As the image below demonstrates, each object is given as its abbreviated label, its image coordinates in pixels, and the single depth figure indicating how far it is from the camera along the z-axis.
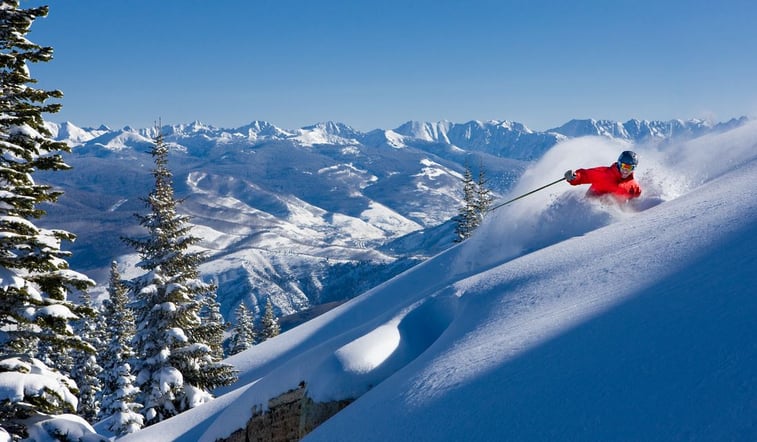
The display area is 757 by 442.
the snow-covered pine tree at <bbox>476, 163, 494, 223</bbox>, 41.91
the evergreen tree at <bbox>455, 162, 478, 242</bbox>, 41.70
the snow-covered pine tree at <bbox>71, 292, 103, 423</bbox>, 30.56
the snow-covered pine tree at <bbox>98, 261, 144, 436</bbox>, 20.39
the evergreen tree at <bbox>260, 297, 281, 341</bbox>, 44.56
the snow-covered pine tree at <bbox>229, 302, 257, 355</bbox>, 41.69
